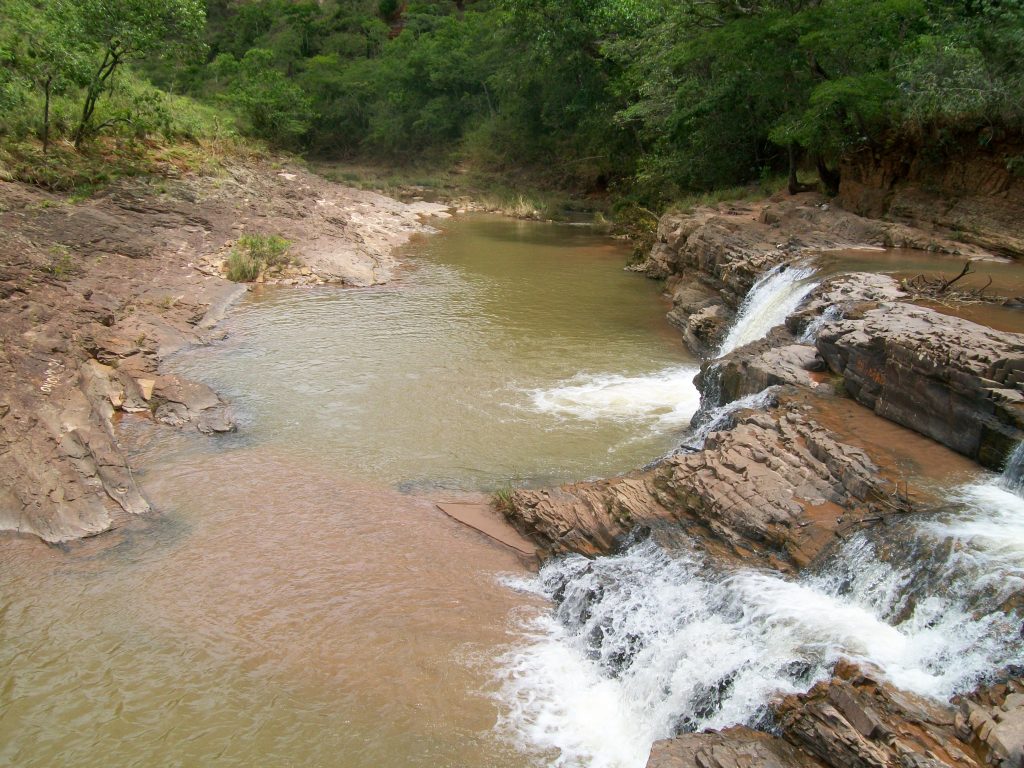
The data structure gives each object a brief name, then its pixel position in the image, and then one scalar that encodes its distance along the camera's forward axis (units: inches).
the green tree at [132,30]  735.1
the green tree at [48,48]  709.9
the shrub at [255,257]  719.7
